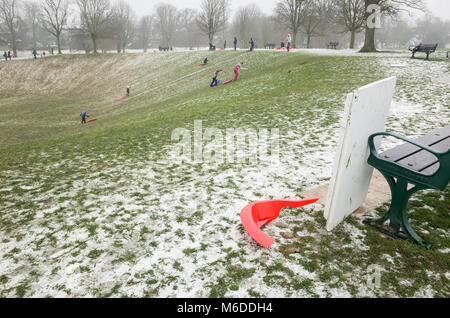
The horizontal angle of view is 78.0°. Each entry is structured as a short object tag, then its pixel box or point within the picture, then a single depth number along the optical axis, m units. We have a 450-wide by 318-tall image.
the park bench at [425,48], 18.64
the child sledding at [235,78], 20.22
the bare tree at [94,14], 53.66
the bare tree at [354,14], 32.91
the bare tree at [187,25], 96.56
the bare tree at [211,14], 57.53
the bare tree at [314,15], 43.16
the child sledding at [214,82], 20.53
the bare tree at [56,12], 52.41
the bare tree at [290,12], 42.39
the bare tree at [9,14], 64.38
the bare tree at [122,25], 66.19
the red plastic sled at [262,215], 3.52
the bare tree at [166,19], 93.76
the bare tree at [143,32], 89.25
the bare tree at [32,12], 102.05
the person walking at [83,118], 16.08
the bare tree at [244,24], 70.58
